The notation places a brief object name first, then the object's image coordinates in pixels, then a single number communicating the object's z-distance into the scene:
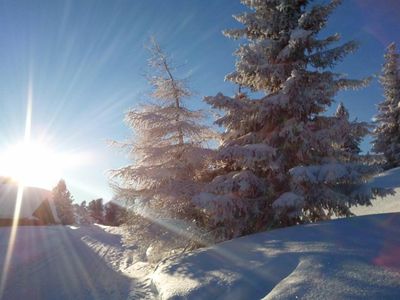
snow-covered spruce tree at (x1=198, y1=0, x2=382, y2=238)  9.02
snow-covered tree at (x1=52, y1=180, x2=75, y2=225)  48.31
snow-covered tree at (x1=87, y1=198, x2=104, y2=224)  67.62
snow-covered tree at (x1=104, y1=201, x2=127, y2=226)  58.77
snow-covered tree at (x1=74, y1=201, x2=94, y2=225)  61.41
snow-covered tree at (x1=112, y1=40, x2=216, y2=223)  10.39
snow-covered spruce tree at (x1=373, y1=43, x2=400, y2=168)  27.84
